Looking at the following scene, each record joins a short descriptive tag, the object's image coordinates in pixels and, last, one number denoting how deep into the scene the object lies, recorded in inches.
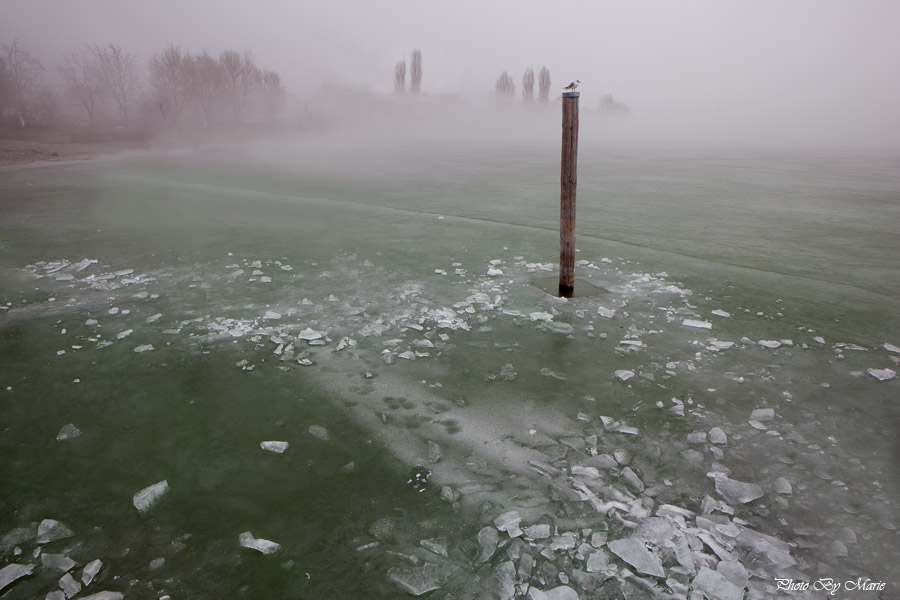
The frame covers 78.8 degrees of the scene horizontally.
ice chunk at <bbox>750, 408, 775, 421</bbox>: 160.3
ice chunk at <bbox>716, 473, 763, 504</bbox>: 127.6
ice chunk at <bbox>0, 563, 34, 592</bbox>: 104.2
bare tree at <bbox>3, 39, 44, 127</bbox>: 1951.3
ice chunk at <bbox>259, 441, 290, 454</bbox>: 144.4
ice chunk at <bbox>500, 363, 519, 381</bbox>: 185.6
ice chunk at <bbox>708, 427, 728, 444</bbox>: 149.2
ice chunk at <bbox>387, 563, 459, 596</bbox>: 104.0
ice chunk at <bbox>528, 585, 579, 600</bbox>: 102.3
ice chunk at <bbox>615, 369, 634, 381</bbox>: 183.6
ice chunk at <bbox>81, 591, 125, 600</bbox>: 100.8
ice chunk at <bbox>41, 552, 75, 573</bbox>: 107.3
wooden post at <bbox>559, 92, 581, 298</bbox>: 237.3
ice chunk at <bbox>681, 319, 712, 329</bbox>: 225.4
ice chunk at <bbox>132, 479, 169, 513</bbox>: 123.2
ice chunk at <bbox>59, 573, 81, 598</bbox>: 102.2
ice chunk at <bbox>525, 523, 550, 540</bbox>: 116.1
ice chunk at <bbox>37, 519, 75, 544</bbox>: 114.3
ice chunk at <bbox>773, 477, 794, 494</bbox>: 130.4
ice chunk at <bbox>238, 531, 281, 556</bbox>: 111.8
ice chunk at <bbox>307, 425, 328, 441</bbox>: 151.9
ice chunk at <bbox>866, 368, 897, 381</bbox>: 183.9
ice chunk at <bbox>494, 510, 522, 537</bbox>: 117.1
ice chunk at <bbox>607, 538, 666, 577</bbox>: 107.1
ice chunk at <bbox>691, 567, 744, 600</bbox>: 101.6
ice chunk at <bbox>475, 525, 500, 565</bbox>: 111.0
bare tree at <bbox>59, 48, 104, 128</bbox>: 2225.6
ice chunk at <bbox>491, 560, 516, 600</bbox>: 103.0
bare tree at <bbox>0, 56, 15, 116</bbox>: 2012.8
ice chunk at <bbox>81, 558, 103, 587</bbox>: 104.8
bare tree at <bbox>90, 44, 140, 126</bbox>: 2289.9
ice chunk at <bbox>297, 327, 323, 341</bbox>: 212.7
